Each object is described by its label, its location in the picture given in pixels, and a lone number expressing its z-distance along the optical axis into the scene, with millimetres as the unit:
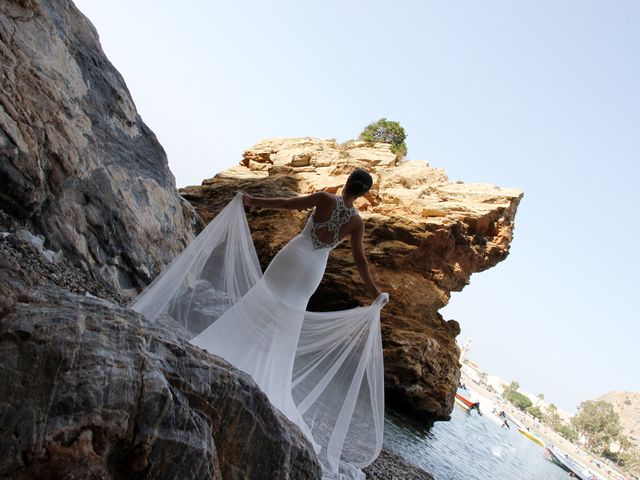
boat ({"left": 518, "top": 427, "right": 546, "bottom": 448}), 53000
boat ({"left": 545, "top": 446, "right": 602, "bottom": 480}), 36231
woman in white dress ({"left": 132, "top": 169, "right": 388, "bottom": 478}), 5121
